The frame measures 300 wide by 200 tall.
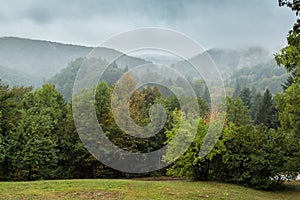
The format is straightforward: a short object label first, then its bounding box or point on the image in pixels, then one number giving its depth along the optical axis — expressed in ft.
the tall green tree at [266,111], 174.50
